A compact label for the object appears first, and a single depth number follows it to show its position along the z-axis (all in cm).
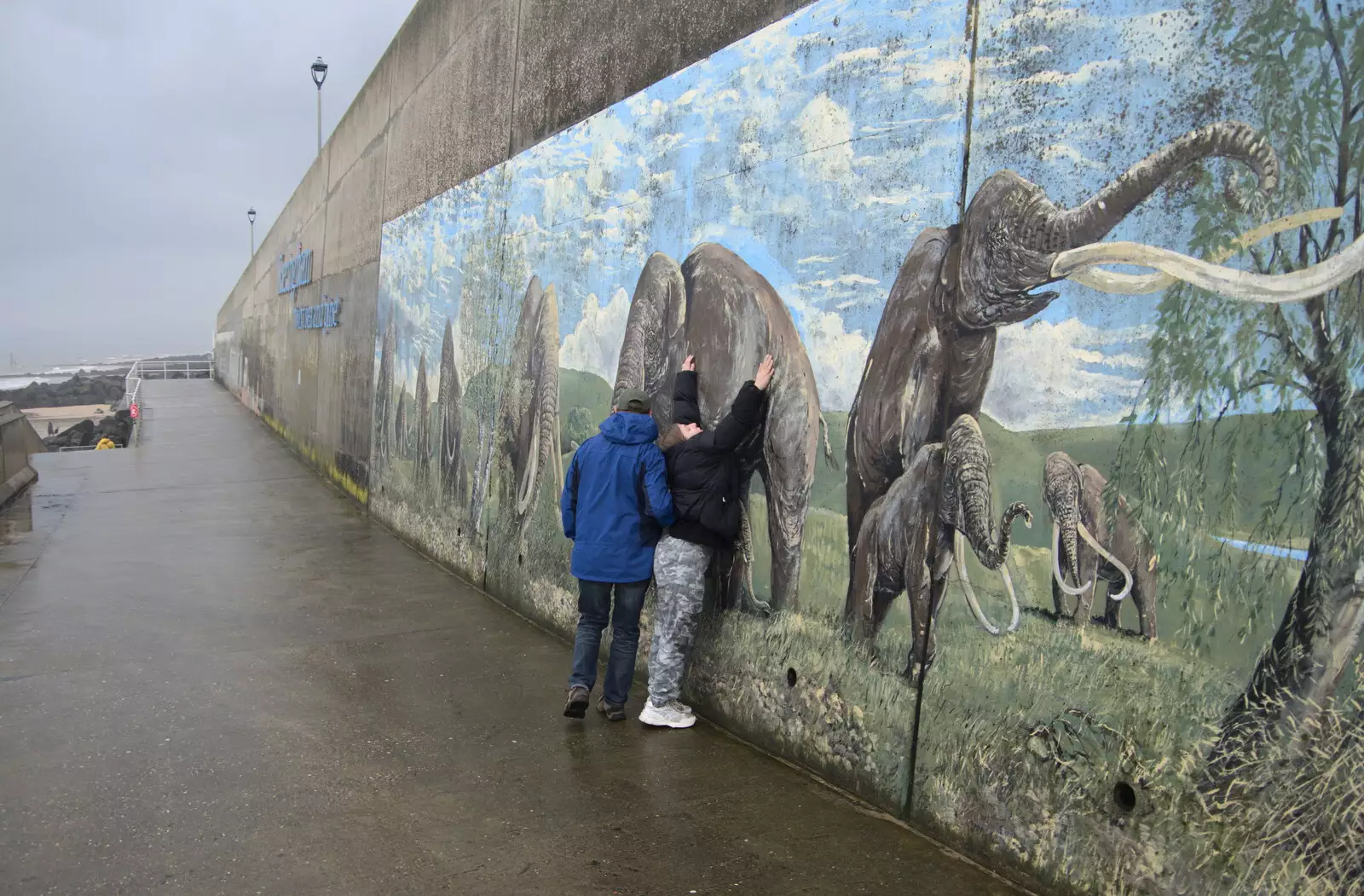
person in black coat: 492
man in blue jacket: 517
